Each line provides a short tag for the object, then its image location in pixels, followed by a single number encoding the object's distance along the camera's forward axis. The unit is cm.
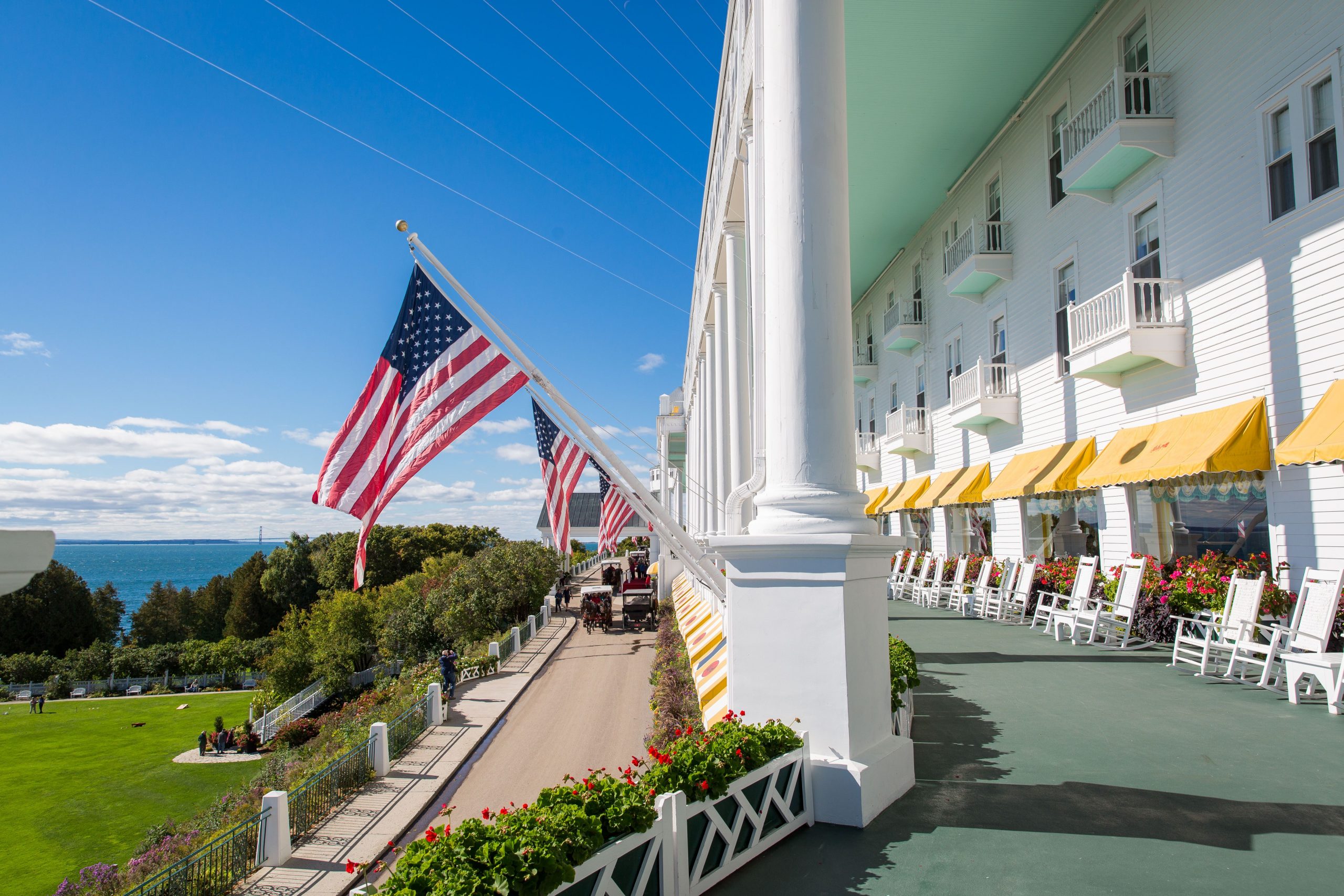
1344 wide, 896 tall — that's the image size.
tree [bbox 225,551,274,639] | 8031
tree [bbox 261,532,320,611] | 8231
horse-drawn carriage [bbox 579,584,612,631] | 3145
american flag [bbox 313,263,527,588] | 862
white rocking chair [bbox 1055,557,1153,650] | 1160
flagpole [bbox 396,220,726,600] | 903
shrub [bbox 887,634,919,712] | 680
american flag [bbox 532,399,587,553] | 1418
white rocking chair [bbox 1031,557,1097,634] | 1270
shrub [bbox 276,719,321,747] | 3566
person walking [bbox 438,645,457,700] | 2117
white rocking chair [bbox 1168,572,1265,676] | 874
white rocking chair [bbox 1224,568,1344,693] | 789
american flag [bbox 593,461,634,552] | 2469
